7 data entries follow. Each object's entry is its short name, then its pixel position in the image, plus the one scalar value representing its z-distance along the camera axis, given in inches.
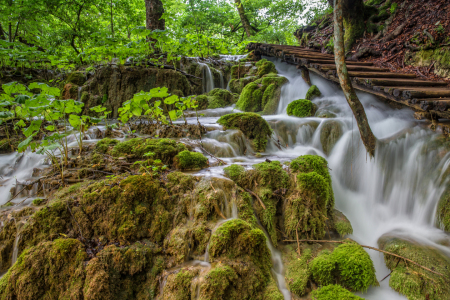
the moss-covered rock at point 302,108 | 263.7
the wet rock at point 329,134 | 212.5
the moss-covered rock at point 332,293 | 87.9
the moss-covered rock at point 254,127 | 207.0
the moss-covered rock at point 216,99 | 329.7
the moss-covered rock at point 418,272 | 100.6
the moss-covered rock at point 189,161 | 148.6
